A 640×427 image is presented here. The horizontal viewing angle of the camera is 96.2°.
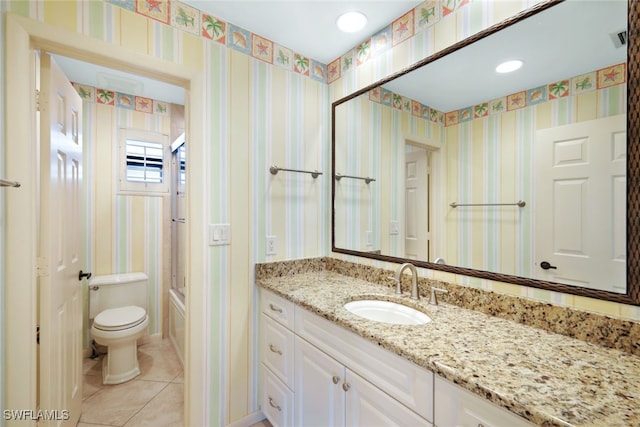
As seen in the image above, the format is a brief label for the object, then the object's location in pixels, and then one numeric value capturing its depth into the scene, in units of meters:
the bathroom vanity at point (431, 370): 0.66
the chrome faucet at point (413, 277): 1.37
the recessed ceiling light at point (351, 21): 1.55
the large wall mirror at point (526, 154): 0.91
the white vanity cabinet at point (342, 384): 0.79
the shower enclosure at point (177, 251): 2.41
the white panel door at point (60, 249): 1.28
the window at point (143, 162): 2.70
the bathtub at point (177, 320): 2.30
